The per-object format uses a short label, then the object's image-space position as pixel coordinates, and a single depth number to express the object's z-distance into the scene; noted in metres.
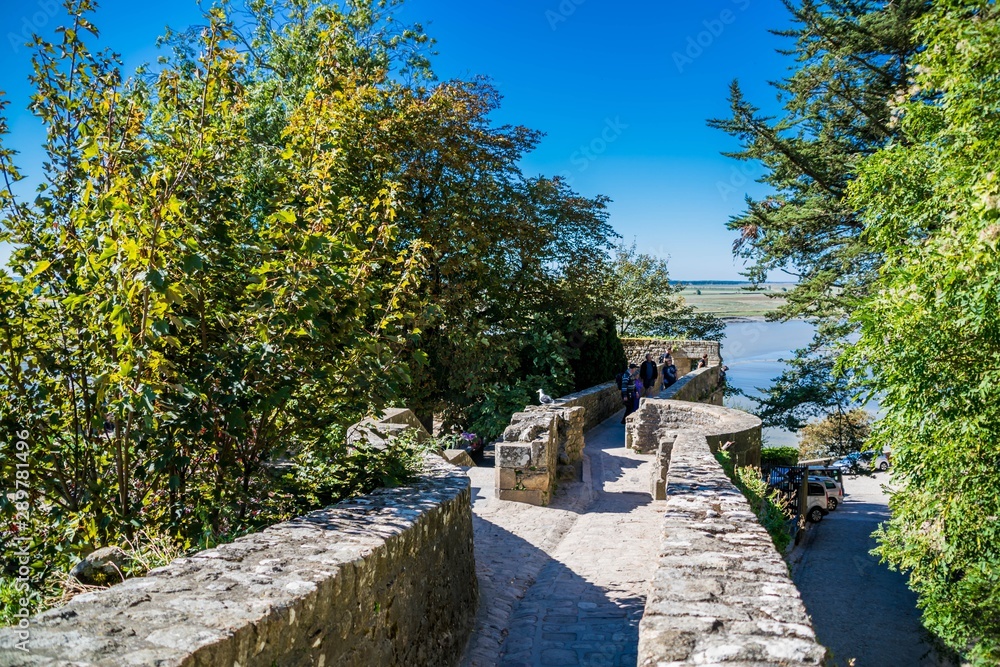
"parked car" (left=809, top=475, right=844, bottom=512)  22.22
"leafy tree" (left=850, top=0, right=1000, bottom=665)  7.57
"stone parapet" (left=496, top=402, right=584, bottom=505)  9.64
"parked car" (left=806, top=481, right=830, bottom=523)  21.11
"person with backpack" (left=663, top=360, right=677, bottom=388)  21.80
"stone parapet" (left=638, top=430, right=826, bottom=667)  2.73
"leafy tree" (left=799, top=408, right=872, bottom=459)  20.70
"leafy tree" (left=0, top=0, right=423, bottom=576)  3.86
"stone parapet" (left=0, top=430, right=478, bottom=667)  2.27
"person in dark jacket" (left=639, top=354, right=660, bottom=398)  18.53
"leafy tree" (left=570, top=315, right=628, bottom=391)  20.32
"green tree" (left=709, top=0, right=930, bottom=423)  15.38
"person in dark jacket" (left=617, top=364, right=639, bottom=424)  17.78
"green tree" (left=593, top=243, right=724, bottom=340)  34.38
